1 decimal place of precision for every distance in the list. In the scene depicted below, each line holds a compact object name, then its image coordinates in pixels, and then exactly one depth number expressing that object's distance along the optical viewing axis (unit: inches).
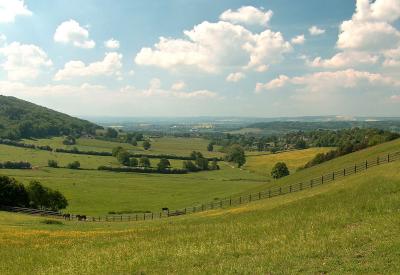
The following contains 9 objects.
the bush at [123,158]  6878.9
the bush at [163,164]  6496.1
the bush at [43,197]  3297.2
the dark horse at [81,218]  2437.7
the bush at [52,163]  6226.9
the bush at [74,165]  6200.8
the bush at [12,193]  2888.8
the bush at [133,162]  6781.5
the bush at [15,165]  5894.7
